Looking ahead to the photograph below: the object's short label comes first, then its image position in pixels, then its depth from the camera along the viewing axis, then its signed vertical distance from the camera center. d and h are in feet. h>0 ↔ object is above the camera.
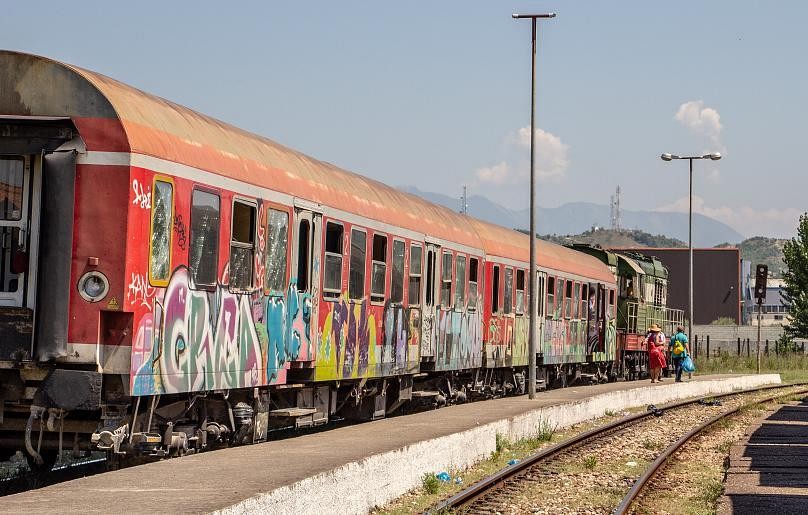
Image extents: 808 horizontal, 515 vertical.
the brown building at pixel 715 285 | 327.06 +19.71
